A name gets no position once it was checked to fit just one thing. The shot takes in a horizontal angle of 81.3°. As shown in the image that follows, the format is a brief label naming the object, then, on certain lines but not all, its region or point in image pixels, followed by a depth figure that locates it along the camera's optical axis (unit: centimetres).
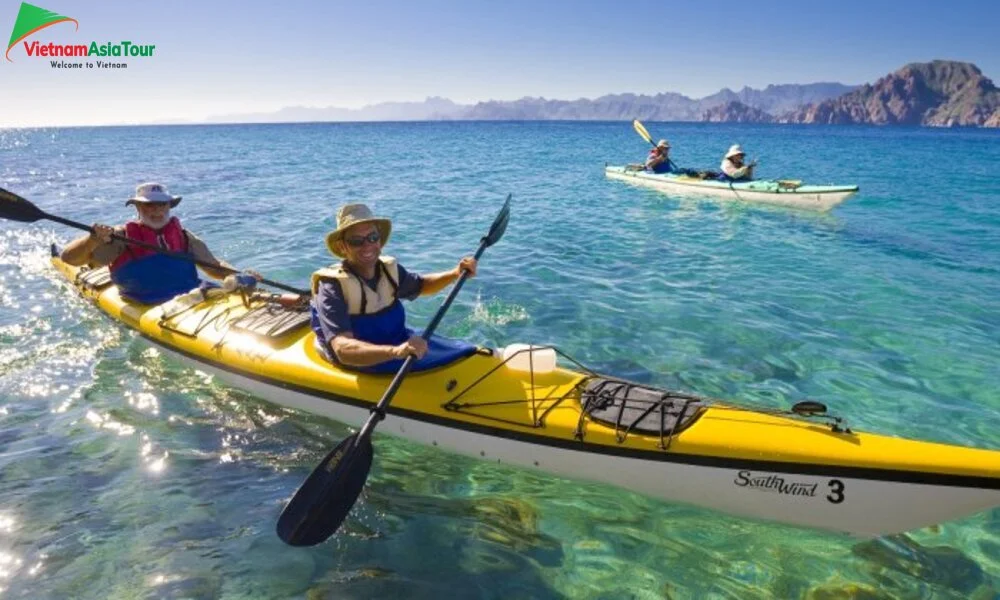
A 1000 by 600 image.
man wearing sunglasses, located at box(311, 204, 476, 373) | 450
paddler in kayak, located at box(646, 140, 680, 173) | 2084
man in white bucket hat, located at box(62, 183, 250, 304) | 652
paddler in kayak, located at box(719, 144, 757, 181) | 1777
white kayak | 1577
